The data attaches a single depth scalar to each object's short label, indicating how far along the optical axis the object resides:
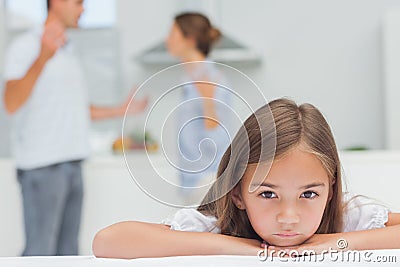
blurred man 3.52
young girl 1.31
